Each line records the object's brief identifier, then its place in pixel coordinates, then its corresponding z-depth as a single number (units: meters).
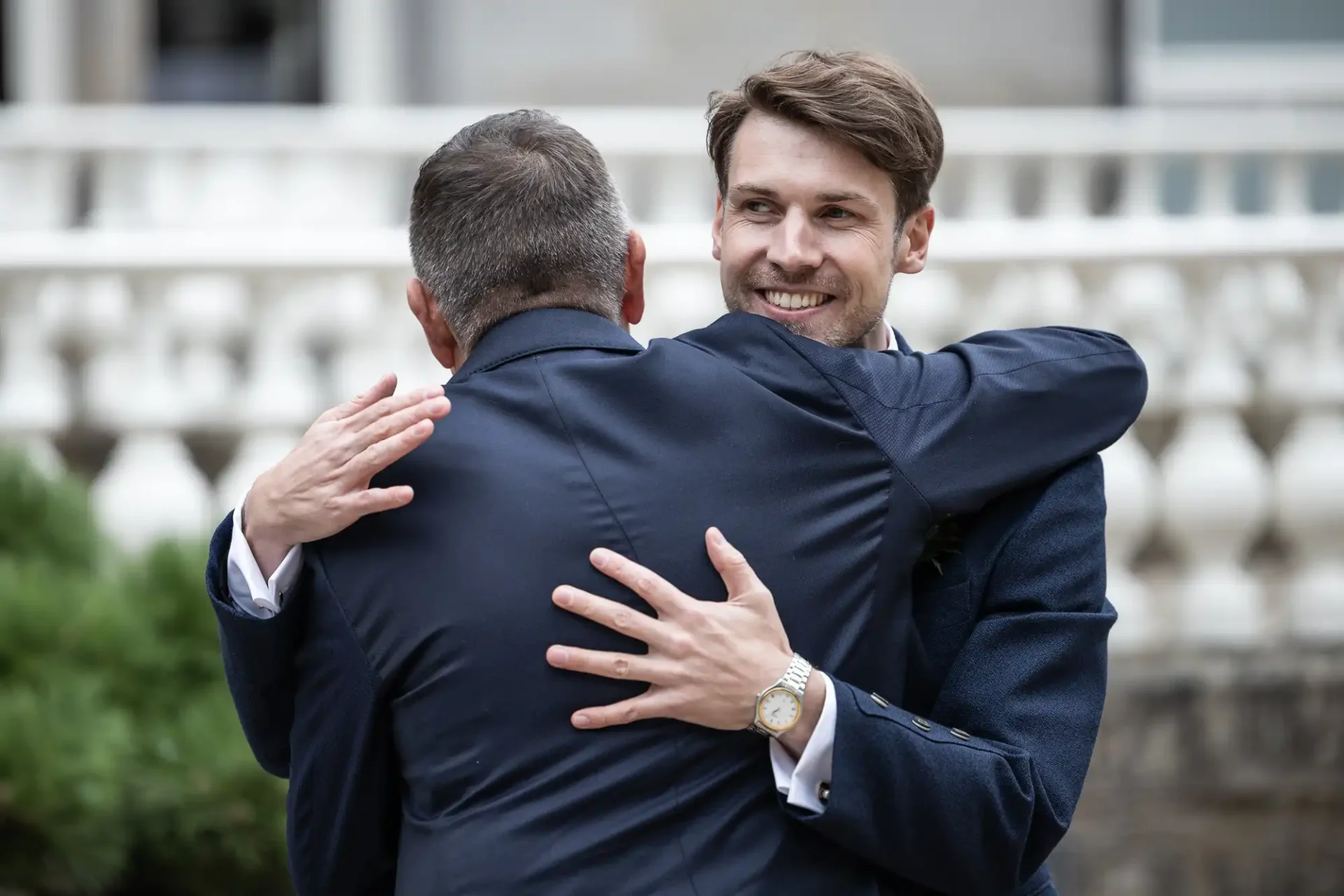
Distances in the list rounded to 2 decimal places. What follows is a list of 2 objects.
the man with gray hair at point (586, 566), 3.98
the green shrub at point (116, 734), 7.66
